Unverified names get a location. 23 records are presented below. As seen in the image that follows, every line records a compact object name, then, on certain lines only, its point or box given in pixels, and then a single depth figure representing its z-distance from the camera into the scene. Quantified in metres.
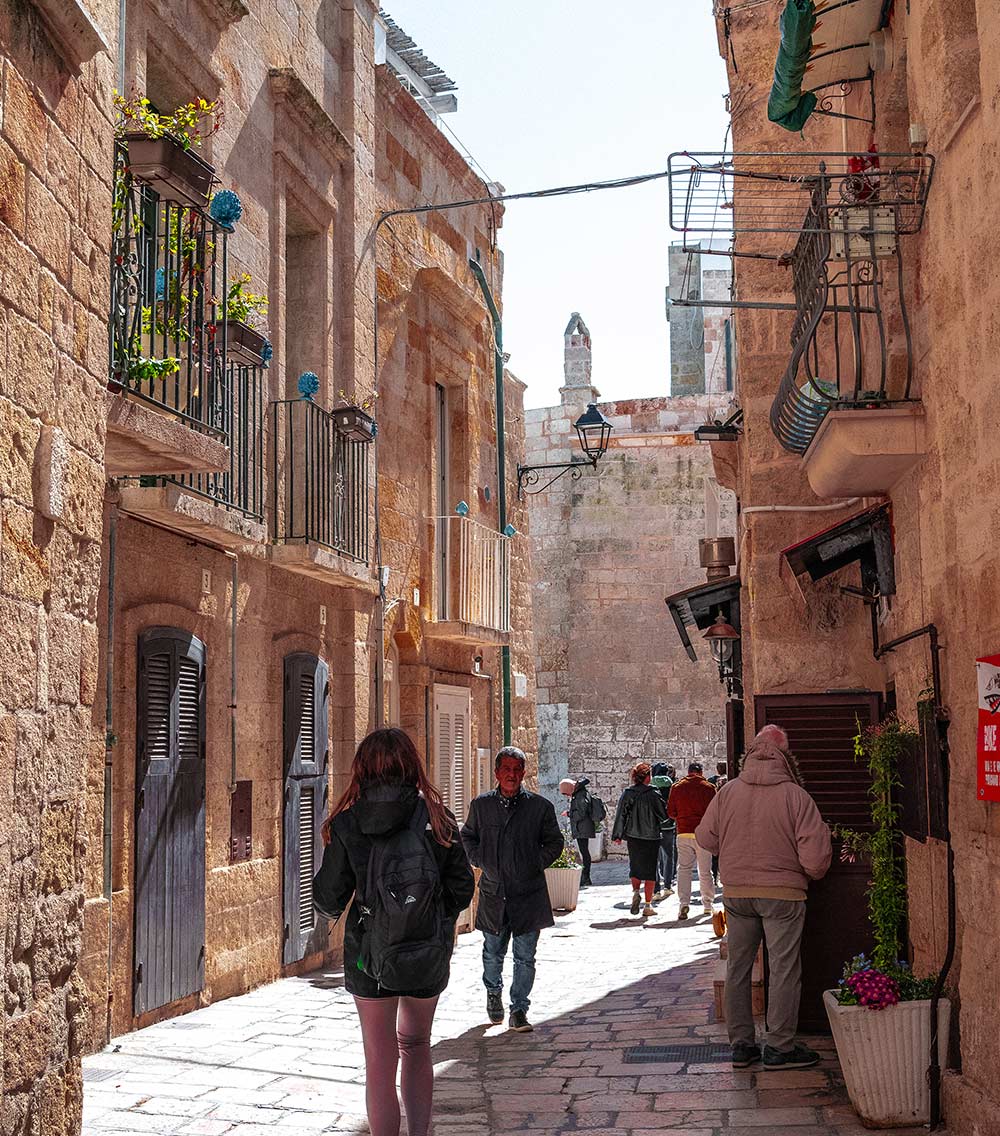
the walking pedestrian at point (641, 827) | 14.87
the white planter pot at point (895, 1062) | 6.01
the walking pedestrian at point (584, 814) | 17.58
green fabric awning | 6.71
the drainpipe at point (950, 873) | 5.97
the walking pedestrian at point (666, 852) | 16.39
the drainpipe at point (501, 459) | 16.61
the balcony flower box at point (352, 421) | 11.62
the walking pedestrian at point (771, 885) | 7.28
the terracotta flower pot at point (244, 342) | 9.39
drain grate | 7.68
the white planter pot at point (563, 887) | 15.49
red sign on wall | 5.34
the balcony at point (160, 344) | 7.29
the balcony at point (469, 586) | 14.43
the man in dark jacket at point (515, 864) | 8.54
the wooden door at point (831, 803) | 8.00
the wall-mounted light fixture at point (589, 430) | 16.73
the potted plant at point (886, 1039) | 6.01
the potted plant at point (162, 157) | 7.37
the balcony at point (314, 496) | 10.87
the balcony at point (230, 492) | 8.45
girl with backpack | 5.19
